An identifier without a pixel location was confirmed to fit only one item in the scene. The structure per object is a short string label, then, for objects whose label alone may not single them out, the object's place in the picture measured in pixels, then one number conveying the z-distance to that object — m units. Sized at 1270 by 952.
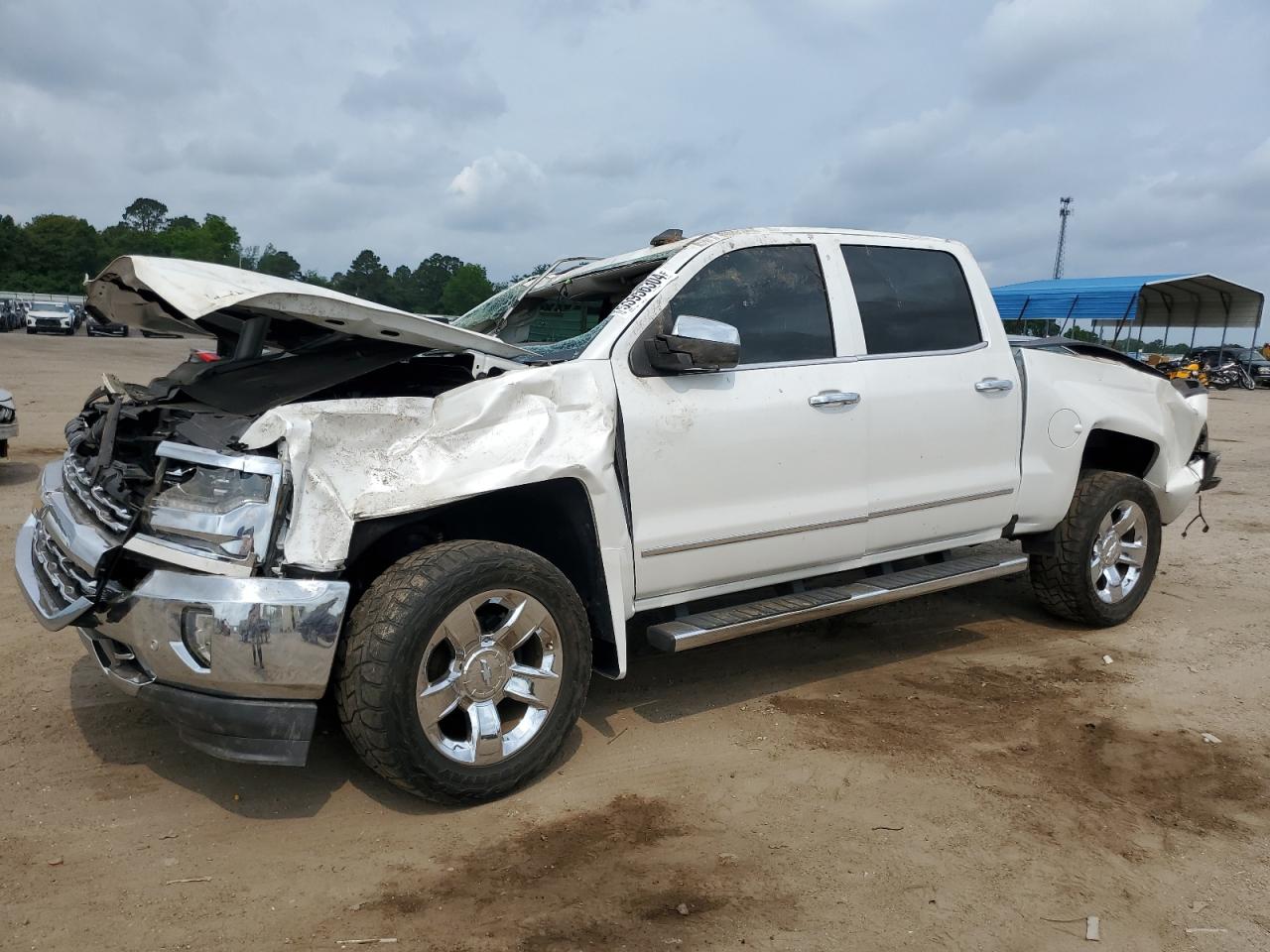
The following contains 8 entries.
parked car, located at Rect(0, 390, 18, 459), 8.81
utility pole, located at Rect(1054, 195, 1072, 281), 58.94
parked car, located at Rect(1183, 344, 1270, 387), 35.75
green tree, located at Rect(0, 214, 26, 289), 75.94
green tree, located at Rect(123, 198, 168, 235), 109.38
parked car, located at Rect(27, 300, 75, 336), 39.75
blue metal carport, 27.00
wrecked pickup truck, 3.02
